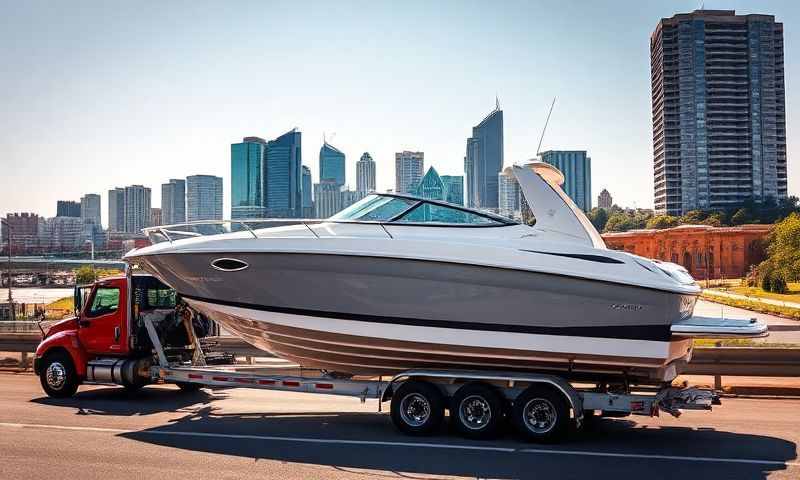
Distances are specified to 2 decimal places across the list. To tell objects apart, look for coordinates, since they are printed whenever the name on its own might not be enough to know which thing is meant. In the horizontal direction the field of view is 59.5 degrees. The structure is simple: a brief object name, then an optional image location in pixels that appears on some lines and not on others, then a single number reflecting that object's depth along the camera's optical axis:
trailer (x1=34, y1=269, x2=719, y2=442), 7.65
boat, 7.57
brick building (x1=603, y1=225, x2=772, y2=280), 76.38
